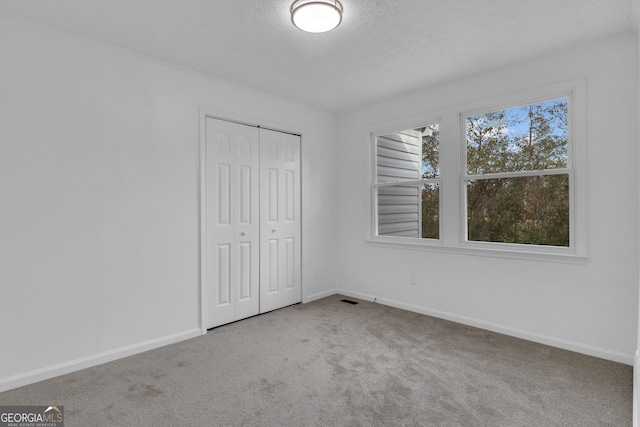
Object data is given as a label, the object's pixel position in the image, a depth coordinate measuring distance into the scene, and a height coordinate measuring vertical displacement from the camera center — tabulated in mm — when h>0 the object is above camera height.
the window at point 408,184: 3760 +328
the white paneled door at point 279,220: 3807 -92
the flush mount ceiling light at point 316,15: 2076 +1228
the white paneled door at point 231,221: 3346 -92
